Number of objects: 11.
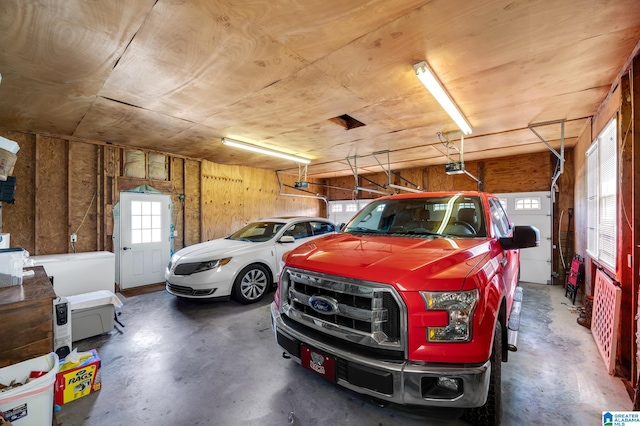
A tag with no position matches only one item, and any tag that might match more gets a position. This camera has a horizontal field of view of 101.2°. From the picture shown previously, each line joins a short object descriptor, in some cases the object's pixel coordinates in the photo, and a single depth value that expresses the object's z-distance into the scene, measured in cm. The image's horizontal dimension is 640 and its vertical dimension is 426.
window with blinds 288
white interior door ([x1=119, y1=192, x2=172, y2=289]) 557
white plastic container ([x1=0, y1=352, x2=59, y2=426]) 157
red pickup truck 146
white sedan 419
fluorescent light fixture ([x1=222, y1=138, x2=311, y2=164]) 512
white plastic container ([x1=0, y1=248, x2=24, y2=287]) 213
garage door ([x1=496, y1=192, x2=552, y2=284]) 616
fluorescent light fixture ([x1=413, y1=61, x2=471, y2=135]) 257
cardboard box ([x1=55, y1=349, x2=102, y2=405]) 216
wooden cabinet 177
